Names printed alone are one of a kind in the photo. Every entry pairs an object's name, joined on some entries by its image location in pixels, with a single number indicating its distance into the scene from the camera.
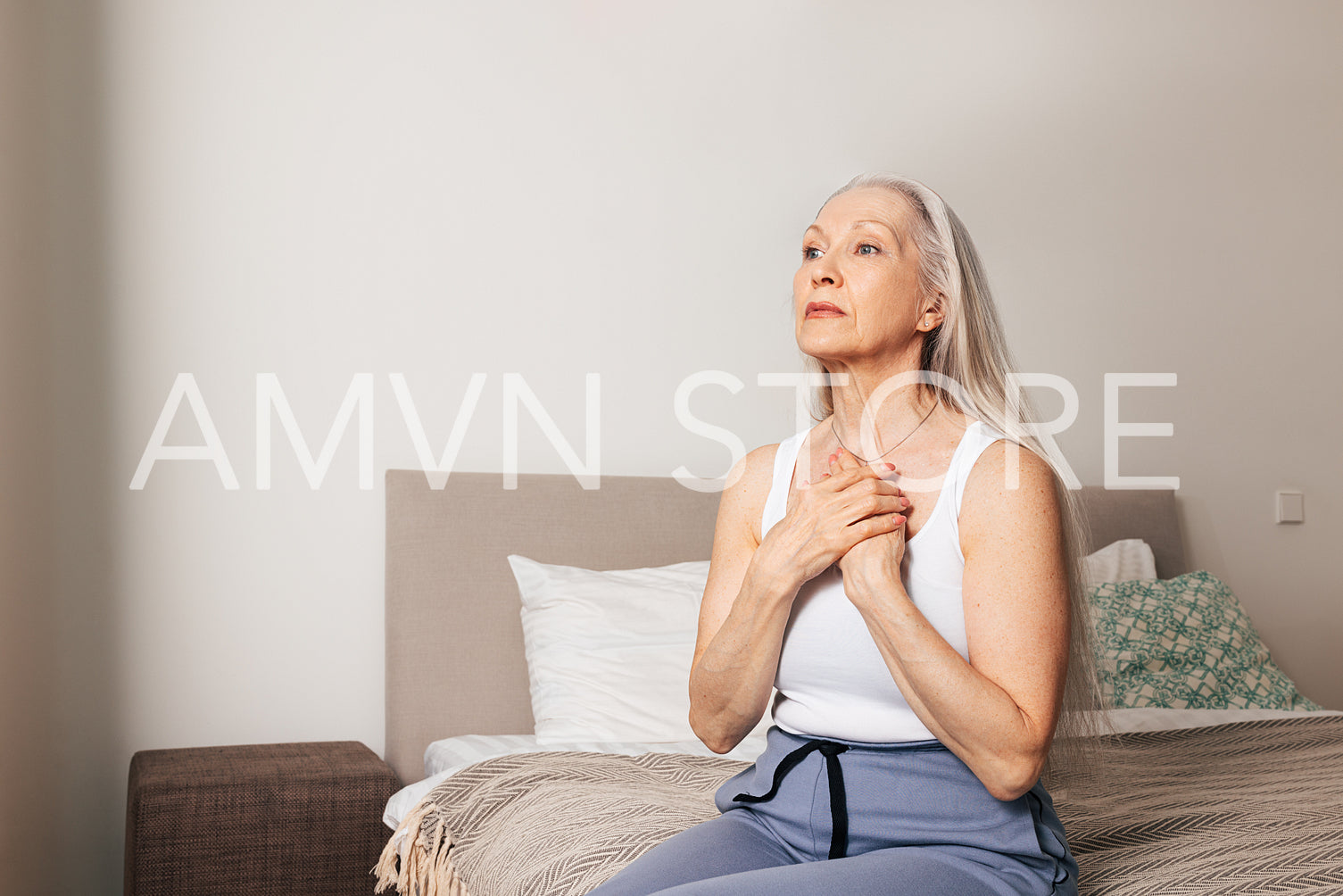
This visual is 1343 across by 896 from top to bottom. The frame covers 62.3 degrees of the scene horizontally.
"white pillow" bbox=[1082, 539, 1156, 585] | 2.96
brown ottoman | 1.95
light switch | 3.50
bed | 1.47
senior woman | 1.11
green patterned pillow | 2.63
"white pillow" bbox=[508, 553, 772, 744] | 2.22
